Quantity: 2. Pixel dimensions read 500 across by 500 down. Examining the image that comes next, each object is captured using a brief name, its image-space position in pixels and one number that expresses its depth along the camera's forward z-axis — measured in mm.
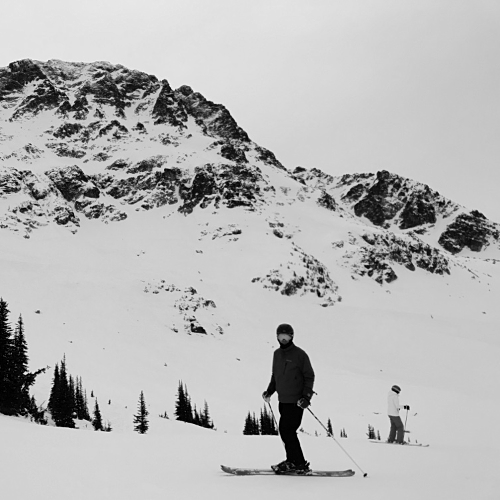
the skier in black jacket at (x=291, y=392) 6863
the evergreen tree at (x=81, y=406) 21712
